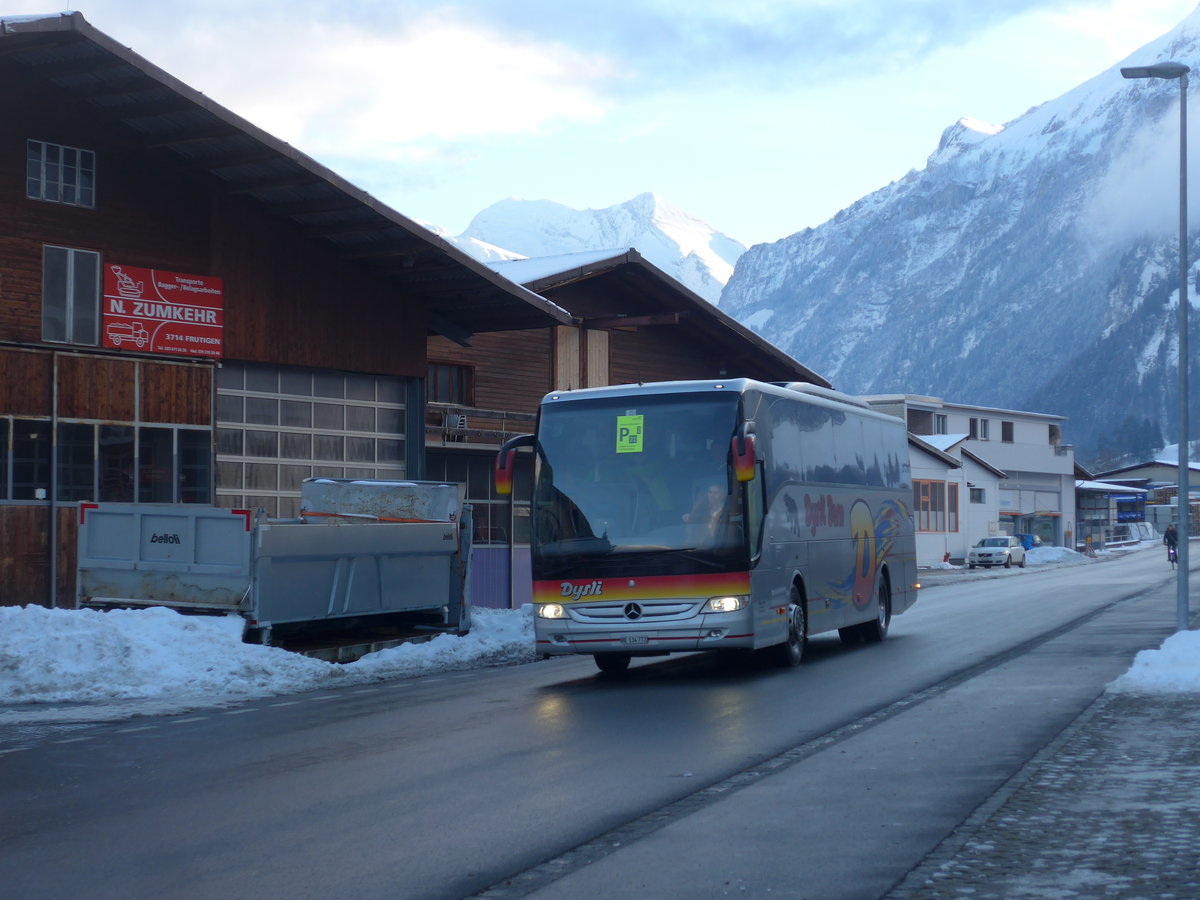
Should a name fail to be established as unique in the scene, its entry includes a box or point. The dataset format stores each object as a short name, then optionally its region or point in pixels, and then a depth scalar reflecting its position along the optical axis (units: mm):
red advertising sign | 23578
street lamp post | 21656
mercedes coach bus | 15953
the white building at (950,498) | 72188
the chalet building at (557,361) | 32938
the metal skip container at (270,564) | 18422
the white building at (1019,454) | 89062
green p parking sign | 16422
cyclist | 56312
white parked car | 66188
